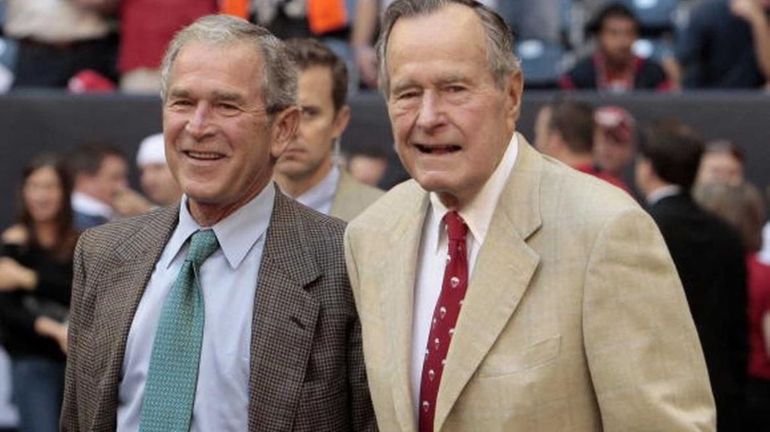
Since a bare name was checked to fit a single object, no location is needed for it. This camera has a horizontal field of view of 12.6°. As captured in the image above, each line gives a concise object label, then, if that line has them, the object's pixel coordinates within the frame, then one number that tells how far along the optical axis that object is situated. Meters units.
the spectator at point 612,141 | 17.61
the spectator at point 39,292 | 15.28
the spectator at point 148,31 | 19.90
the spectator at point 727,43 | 20.36
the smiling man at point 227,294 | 7.51
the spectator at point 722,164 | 17.33
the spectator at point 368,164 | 17.87
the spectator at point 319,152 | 10.54
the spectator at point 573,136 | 14.38
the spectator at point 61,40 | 20.58
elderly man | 6.92
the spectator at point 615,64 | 20.32
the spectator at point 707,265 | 13.07
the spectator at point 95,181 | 17.01
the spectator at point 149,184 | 16.31
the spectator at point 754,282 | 14.48
